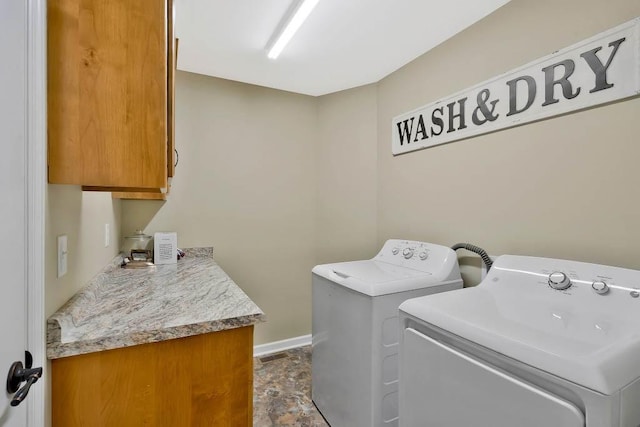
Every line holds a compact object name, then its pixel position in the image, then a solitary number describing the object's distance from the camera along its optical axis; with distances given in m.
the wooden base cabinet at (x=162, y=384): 0.83
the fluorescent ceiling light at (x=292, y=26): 1.55
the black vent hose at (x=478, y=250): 1.60
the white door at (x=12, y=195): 0.61
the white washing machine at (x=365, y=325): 1.46
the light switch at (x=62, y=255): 0.93
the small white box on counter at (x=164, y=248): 2.04
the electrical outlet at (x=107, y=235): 1.65
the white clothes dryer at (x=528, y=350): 0.68
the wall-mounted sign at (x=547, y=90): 1.15
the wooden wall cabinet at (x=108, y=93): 0.84
